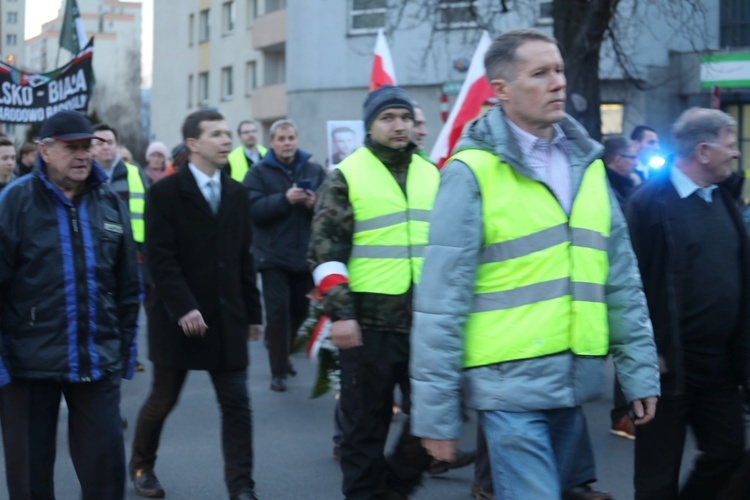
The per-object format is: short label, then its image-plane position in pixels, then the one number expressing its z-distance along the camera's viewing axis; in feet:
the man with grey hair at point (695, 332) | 17.67
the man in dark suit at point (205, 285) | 21.27
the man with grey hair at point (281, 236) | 34.06
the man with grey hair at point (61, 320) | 17.17
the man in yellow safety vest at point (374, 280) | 18.94
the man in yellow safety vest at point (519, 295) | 12.56
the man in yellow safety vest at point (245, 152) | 42.91
